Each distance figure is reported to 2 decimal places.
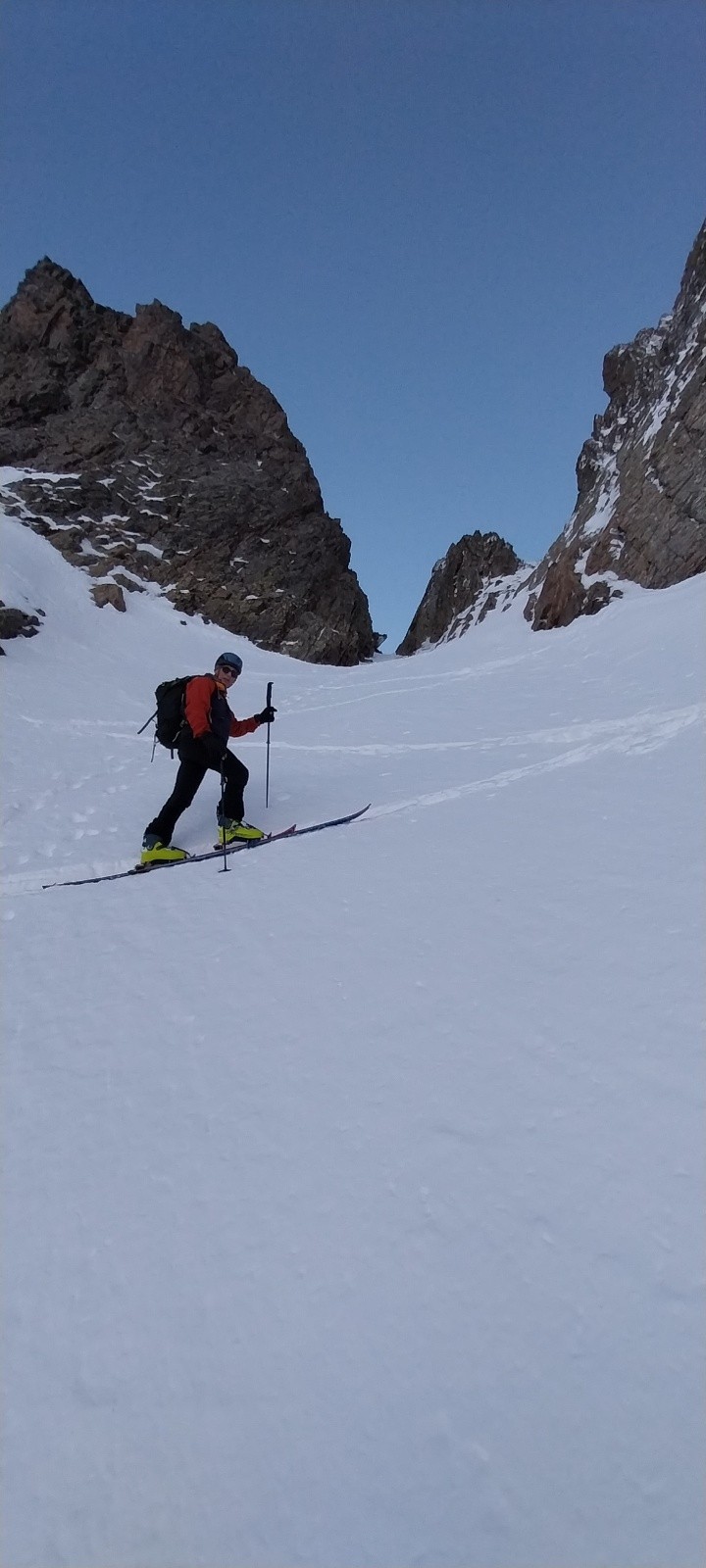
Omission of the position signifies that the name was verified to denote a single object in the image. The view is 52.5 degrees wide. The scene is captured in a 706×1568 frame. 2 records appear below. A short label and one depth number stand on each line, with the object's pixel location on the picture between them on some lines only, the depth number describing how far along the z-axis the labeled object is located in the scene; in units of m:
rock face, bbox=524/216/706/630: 22.05
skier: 6.04
